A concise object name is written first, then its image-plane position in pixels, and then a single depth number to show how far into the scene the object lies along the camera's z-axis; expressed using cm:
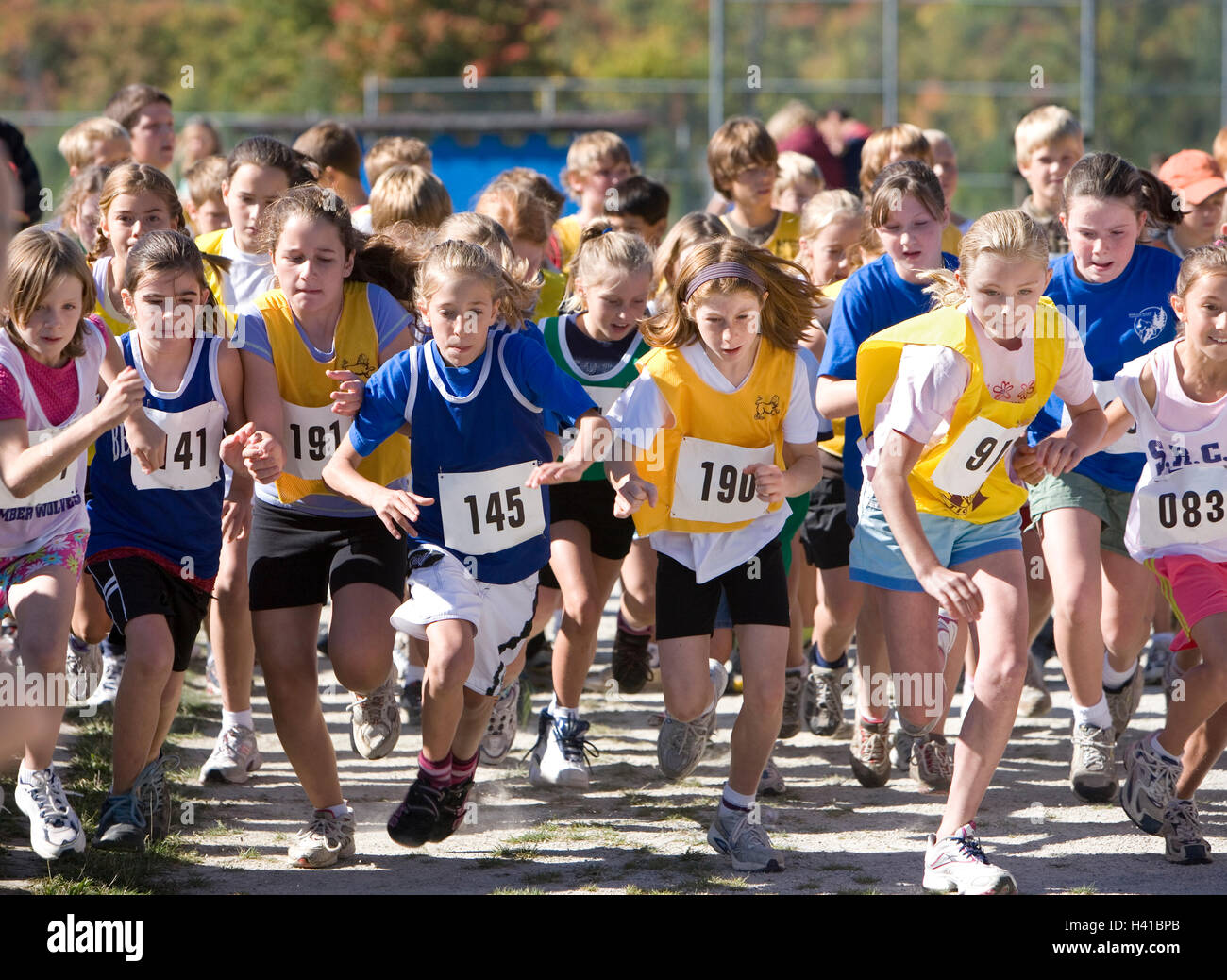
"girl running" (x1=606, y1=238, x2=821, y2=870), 873
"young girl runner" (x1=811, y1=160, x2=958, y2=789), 984
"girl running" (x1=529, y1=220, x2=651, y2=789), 1013
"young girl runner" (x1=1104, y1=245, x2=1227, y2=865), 859
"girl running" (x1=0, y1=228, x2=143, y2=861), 810
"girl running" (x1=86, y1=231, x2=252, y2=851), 866
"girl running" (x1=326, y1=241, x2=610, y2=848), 832
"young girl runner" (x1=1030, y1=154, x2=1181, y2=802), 972
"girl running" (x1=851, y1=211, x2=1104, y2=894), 791
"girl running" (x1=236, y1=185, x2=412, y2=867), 854
